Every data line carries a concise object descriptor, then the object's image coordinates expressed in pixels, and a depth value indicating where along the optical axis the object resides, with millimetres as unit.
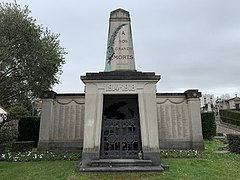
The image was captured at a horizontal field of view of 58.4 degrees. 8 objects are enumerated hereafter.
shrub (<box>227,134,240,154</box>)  9289
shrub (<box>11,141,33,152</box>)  9828
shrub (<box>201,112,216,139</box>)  13391
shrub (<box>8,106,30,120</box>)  12294
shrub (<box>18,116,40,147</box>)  12438
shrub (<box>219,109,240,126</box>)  26891
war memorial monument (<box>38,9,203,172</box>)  6351
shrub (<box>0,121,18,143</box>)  11008
